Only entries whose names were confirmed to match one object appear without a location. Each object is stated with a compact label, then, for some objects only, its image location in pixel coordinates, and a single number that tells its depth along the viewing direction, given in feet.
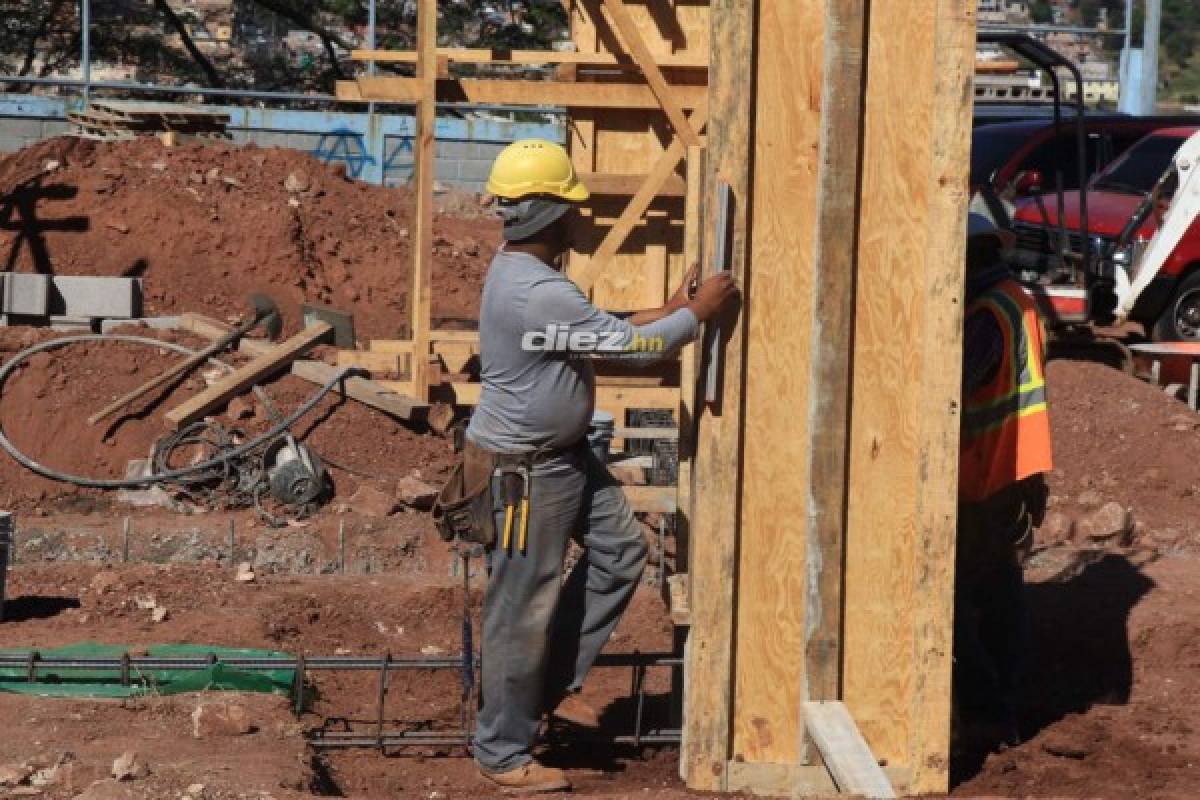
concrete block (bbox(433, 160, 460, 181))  76.26
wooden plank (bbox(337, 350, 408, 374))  40.96
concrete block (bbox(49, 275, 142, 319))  45.78
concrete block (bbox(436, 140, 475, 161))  76.33
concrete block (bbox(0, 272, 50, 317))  45.29
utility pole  88.79
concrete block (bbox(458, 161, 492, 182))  76.69
